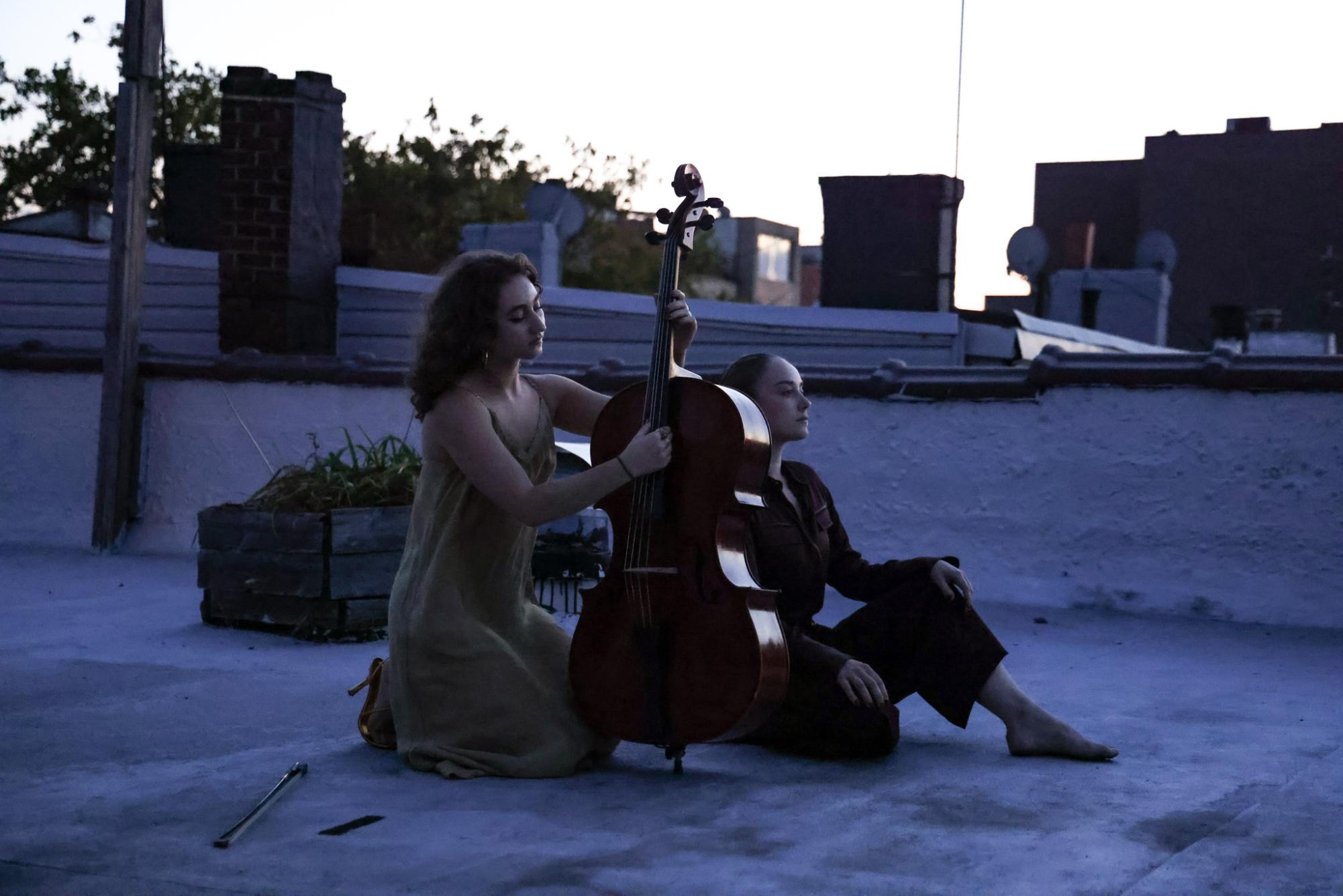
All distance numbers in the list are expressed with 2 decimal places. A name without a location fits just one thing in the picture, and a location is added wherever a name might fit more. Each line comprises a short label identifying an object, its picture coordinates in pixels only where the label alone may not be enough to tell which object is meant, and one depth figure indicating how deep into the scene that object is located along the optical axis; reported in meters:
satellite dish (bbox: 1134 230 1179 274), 21.12
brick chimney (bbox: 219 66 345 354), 11.34
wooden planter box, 6.41
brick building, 31.94
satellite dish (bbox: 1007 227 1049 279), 18.06
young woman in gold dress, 4.03
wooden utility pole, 9.77
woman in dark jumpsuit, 4.30
